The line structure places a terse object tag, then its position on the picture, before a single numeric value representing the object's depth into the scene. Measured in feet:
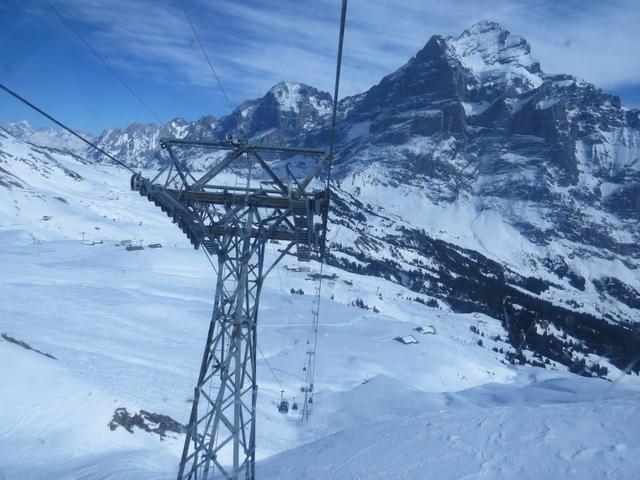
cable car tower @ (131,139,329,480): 26.63
